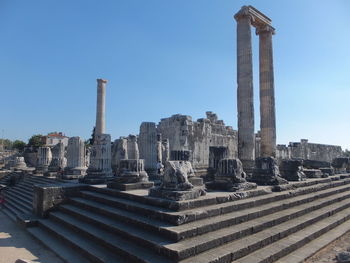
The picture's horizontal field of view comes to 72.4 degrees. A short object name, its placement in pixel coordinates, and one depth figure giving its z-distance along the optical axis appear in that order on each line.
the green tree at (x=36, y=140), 51.75
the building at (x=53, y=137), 55.76
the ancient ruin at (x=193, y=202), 4.12
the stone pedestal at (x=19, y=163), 20.99
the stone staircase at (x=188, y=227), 3.87
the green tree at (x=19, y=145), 59.63
